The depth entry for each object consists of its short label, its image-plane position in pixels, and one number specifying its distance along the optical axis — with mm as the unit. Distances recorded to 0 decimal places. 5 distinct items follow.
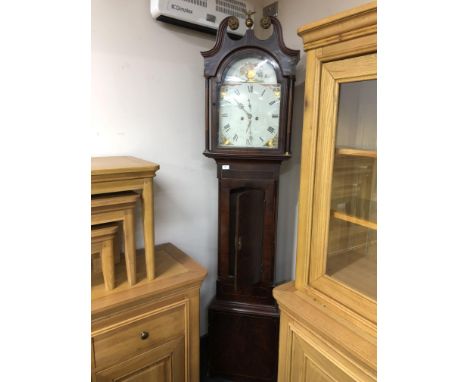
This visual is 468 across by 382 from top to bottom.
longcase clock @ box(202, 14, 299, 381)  1231
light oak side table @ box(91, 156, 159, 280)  1016
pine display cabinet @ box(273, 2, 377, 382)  895
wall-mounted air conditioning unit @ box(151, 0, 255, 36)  1303
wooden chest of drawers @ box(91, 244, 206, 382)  1066
